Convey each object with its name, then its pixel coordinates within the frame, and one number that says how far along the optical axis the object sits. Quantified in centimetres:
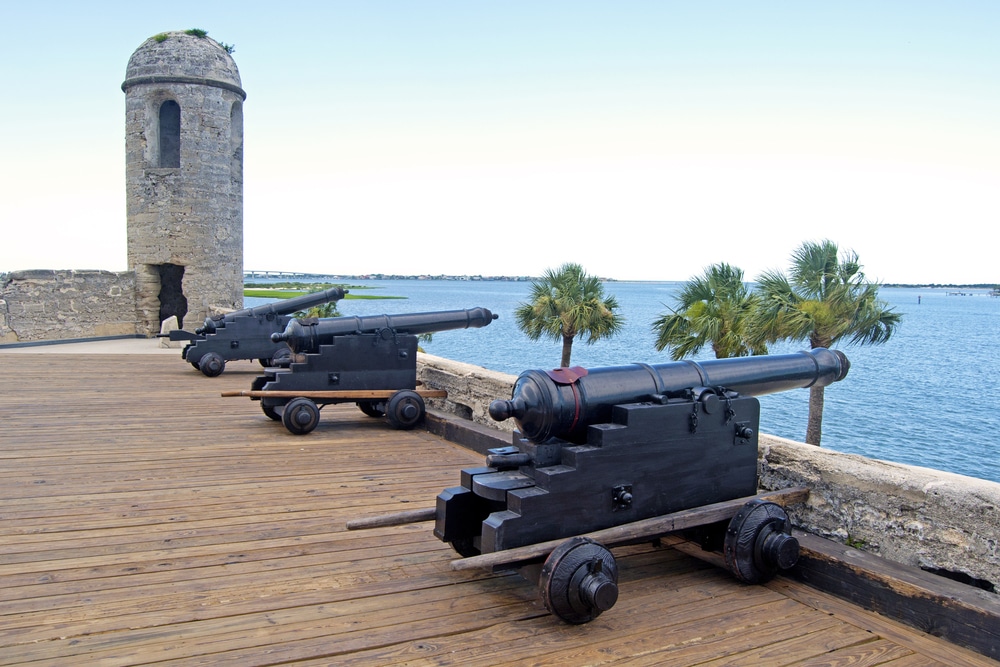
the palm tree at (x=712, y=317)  1449
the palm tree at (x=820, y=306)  1335
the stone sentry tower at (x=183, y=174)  1535
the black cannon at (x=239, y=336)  978
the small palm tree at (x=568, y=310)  1920
